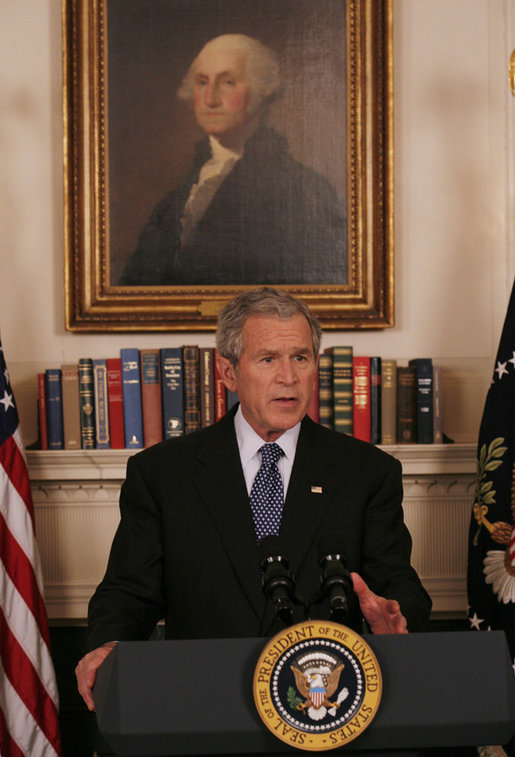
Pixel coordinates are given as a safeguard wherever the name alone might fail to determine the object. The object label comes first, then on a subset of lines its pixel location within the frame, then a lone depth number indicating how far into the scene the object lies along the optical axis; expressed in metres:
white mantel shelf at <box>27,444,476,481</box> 6.86
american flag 5.89
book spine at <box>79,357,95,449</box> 6.82
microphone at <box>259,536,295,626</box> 2.76
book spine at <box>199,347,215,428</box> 6.86
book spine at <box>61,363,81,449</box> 6.86
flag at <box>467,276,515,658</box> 5.93
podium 2.63
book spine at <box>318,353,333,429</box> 6.90
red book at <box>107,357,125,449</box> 6.87
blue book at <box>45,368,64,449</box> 6.87
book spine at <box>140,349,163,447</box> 6.86
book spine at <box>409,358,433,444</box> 6.90
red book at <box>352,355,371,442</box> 6.89
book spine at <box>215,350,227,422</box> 6.87
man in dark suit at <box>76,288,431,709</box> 4.36
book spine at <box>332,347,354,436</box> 6.82
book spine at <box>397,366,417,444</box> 6.97
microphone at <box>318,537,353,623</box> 2.74
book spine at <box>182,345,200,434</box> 6.84
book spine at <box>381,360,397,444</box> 6.91
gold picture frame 7.14
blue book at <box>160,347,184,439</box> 6.84
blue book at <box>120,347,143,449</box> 6.85
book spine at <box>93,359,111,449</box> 6.86
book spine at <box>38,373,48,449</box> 6.85
